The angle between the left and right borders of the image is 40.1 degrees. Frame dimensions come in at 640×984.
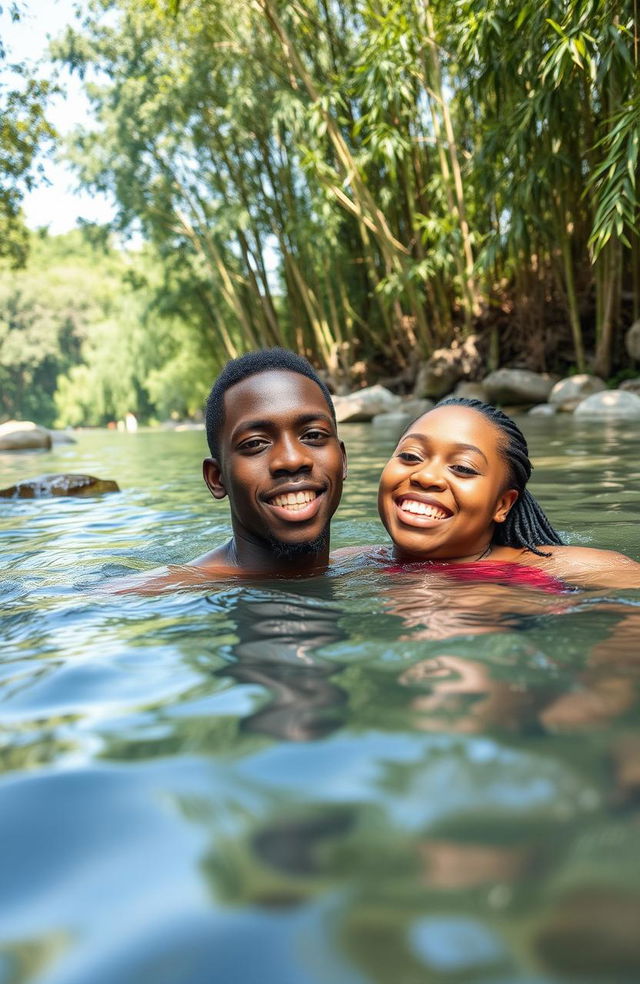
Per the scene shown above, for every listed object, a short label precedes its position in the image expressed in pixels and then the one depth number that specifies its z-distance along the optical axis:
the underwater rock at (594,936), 0.79
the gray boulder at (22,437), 15.19
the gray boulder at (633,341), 14.21
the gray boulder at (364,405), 17.72
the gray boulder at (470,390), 16.50
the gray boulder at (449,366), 17.83
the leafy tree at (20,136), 17.55
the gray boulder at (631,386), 13.48
